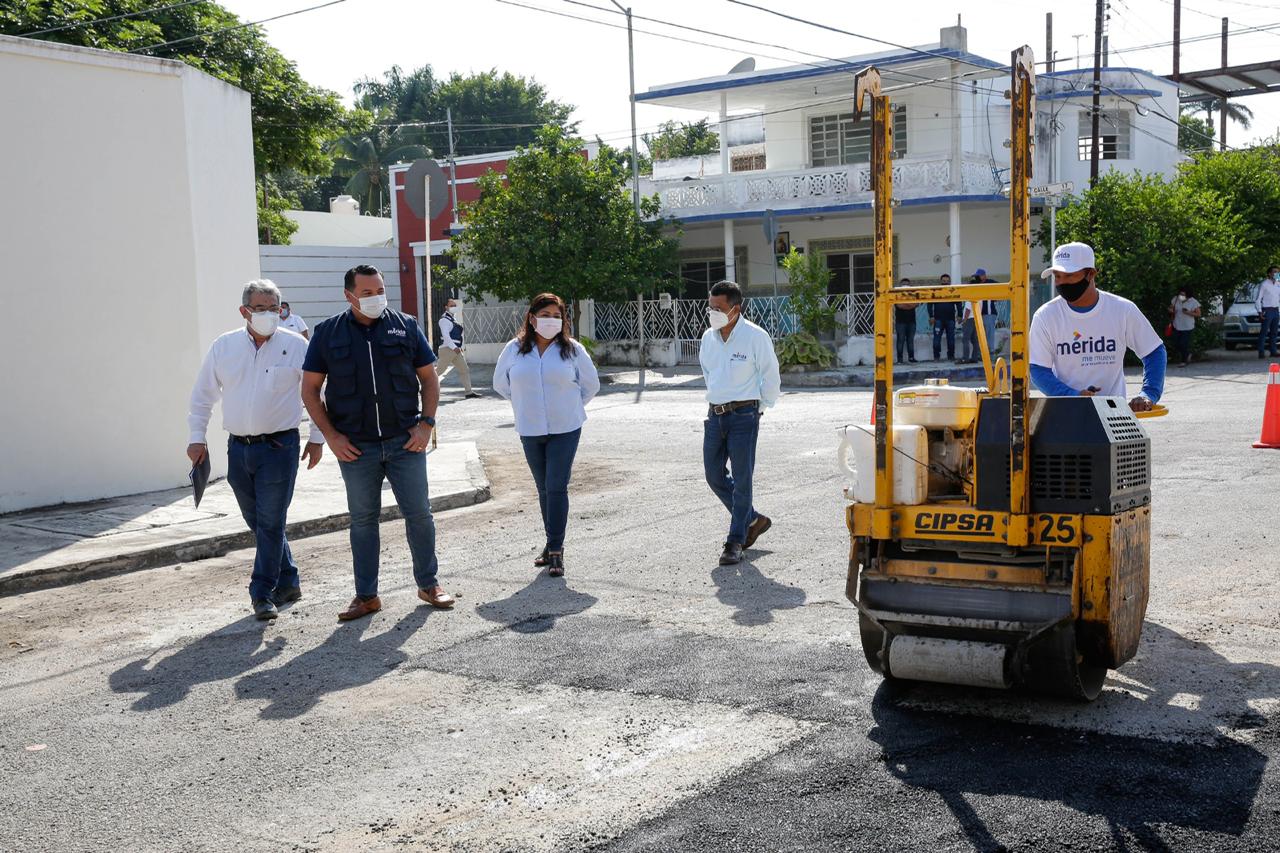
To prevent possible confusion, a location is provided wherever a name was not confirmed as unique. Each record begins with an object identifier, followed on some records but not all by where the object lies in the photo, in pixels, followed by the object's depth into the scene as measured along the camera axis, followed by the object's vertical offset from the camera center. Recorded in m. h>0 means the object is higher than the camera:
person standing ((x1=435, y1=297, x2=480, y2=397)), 21.56 -0.36
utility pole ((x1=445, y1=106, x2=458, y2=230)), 35.50 +3.98
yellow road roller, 4.62 -0.81
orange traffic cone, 11.57 -1.12
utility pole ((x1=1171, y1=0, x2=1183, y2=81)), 37.59 +7.68
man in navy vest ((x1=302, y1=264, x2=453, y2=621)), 6.84 -0.46
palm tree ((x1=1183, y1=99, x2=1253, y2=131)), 58.51 +8.54
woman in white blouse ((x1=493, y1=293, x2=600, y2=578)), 7.98 -0.50
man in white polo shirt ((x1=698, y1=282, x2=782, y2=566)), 8.08 -0.46
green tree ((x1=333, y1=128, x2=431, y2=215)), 59.62 +7.79
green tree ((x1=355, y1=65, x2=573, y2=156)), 63.44 +10.69
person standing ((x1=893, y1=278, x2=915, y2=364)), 24.81 -0.37
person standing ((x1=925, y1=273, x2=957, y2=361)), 25.02 -0.31
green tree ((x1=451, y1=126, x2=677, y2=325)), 27.30 +1.90
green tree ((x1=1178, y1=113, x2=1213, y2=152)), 52.74 +7.10
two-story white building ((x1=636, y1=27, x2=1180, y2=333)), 27.09 +3.56
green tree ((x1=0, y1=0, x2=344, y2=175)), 19.42 +4.84
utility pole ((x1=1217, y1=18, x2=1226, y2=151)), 48.41 +6.81
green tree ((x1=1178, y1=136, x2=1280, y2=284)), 27.66 +2.40
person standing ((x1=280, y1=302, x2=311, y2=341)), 14.92 +0.08
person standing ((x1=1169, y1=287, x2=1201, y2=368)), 23.03 -0.35
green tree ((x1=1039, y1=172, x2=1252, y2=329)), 24.02 +1.15
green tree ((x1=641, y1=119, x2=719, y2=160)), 58.34 +8.34
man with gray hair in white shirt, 7.04 -0.49
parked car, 25.92 -0.60
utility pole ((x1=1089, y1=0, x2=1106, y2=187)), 28.09 +4.88
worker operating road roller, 5.86 -0.16
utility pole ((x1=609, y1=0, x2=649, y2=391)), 27.98 +3.21
